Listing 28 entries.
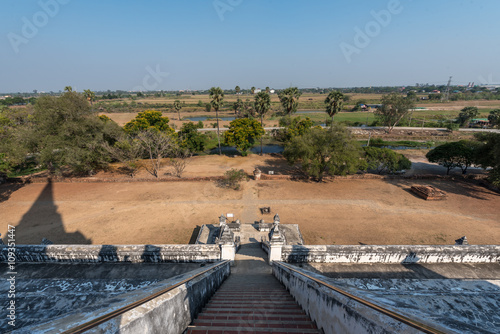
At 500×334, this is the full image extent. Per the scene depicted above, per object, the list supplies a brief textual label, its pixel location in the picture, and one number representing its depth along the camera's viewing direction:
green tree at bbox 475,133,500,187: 19.73
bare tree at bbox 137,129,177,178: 27.42
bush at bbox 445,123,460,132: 53.17
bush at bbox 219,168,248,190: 23.04
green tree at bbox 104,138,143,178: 25.61
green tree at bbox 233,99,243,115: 70.53
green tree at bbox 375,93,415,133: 50.97
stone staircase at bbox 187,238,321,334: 4.26
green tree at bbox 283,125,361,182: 22.41
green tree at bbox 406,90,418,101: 50.91
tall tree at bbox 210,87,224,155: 33.97
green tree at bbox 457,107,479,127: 57.34
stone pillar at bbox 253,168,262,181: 24.97
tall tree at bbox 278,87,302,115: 36.09
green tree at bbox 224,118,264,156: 34.25
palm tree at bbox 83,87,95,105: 38.97
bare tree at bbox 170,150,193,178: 26.68
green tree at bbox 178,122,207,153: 35.59
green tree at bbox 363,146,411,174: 25.64
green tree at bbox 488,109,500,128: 51.17
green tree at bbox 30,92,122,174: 23.31
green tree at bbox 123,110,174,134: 34.59
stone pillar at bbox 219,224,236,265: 9.30
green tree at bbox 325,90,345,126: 34.78
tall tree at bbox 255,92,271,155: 36.10
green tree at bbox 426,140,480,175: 24.50
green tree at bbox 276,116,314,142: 34.66
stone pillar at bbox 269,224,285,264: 9.19
